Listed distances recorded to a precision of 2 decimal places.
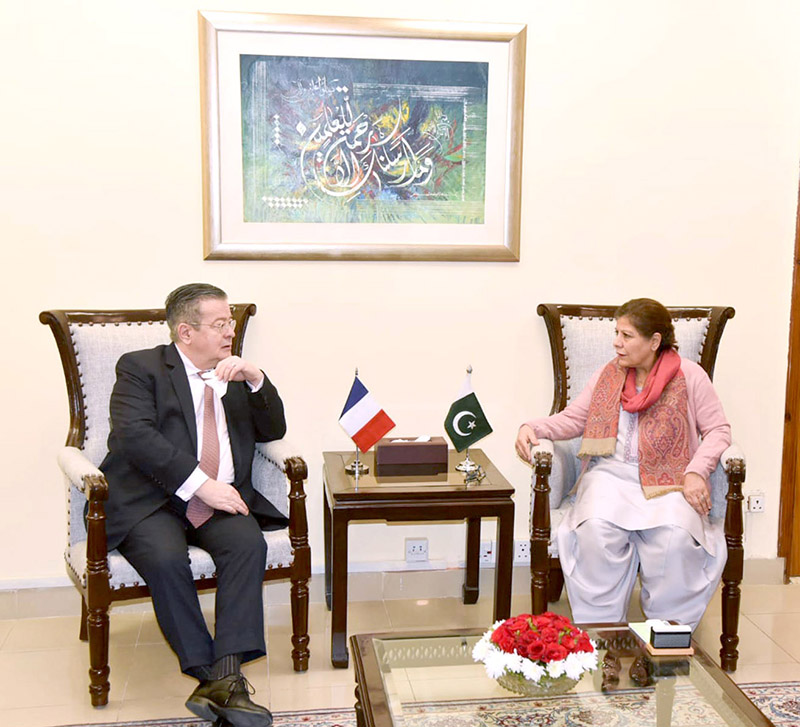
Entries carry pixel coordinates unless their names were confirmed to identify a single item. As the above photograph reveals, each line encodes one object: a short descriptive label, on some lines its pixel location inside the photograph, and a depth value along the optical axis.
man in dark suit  2.71
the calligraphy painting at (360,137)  3.43
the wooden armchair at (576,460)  3.09
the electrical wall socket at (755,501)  3.91
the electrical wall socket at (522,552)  3.83
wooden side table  3.05
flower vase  2.14
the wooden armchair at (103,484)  2.77
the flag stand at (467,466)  3.29
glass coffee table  2.11
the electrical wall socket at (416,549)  3.75
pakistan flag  3.26
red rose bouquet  2.09
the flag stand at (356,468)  3.23
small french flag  3.15
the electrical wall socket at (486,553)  3.80
